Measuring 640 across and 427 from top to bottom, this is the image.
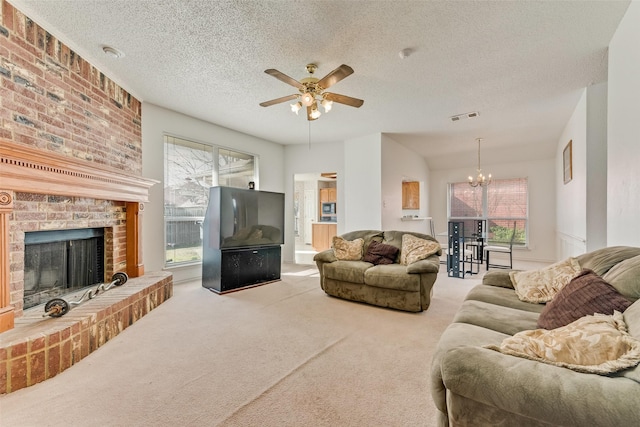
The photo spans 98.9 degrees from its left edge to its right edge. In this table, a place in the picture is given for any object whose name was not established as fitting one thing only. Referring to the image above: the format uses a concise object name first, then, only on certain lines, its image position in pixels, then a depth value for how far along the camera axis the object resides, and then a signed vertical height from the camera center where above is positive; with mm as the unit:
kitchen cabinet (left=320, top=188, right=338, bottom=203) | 8703 +570
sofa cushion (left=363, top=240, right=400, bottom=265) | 3657 -562
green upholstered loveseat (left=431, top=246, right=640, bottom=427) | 832 -599
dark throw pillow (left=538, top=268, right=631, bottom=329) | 1316 -450
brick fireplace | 1874 +265
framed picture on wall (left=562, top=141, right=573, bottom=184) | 4241 +815
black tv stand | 3955 -855
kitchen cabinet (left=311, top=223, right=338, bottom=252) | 7840 -649
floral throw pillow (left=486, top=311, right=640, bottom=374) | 950 -511
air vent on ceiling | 4197 +1530
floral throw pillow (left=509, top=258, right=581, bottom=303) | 2018 -528
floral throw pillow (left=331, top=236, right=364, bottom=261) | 3830 -515
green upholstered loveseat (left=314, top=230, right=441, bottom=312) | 3066 -805
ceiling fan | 2381 +1171
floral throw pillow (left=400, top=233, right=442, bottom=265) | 3408 -460
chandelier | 6059 +775
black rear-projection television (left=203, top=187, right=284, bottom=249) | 3982 -94
